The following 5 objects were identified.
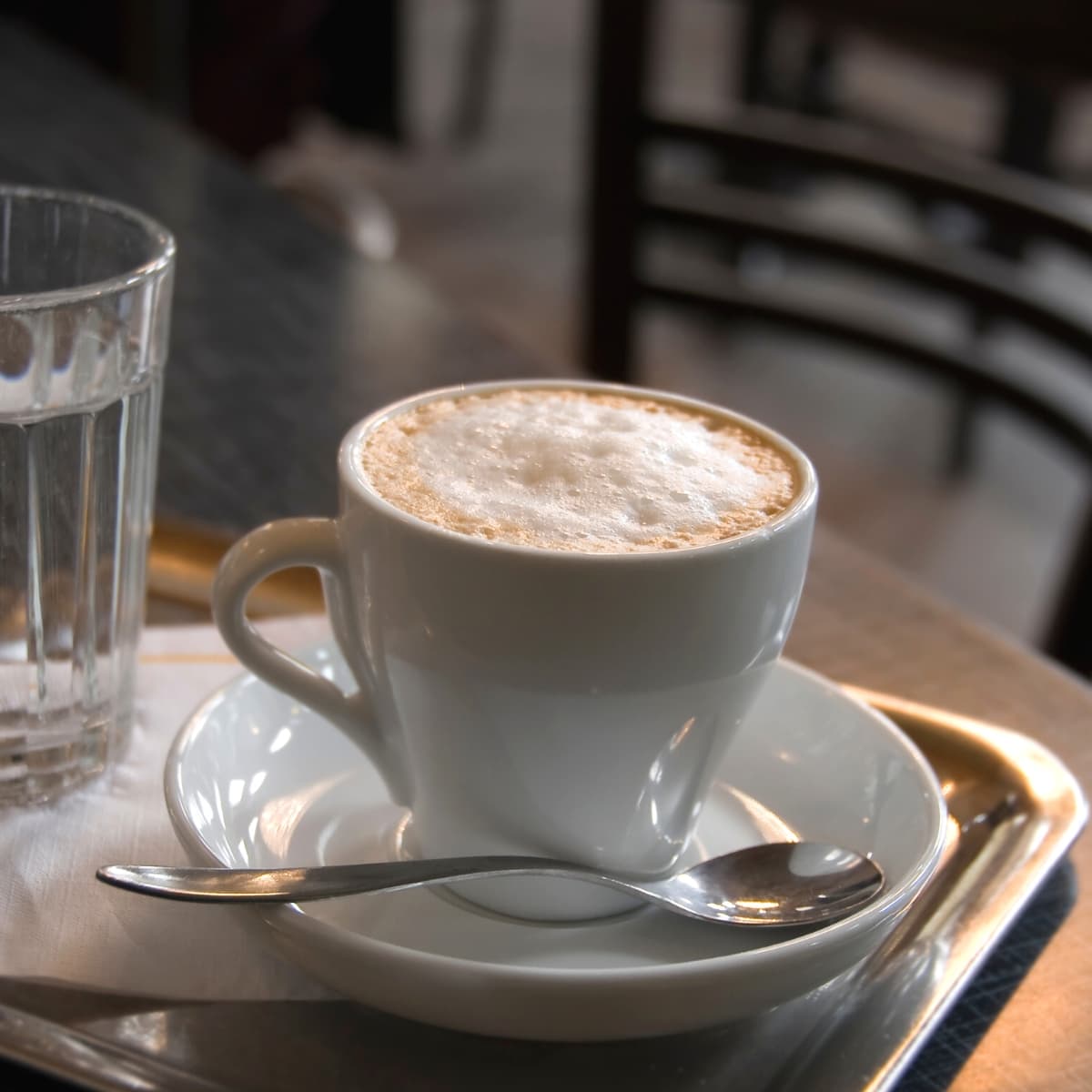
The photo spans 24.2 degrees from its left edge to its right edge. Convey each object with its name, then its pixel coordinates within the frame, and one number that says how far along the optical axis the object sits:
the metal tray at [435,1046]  0.42
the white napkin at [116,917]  0.43
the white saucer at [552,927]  0.41
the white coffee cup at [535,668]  0.43
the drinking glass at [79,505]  0.48
